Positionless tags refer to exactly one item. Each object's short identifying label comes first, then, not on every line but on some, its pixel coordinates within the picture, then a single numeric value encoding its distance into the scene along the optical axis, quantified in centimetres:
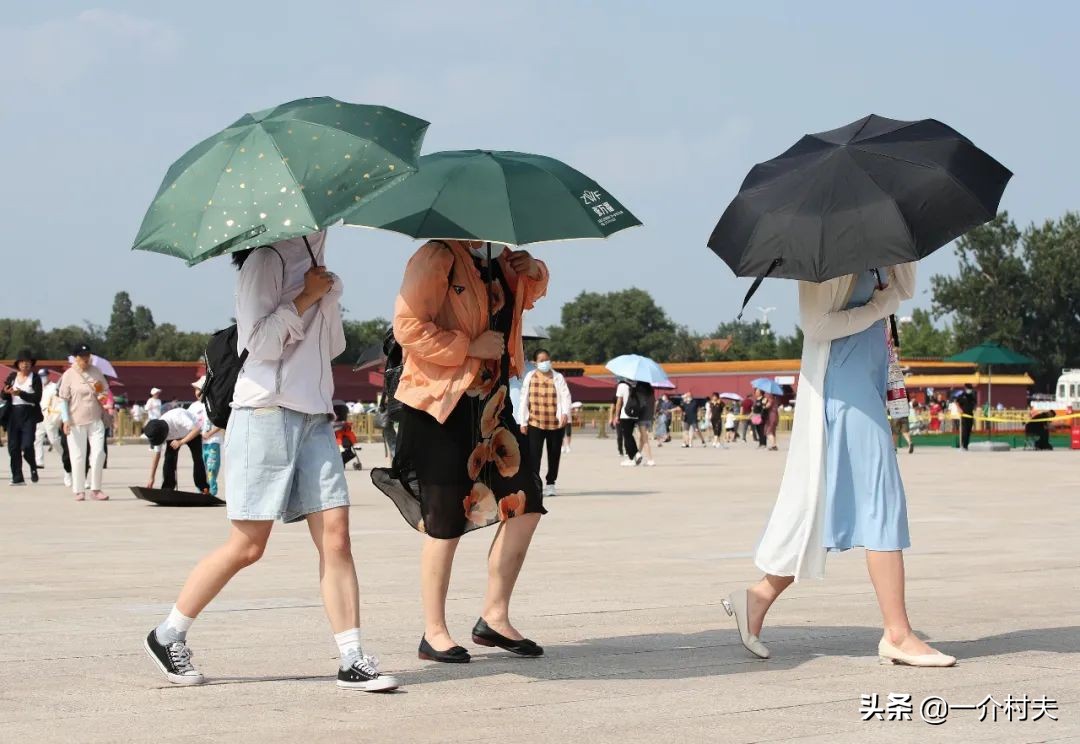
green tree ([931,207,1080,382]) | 9494
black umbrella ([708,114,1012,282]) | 633
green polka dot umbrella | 553
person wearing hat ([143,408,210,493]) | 1741
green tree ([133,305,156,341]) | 15075
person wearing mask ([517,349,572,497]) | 1753
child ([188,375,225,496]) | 1762
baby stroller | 2519
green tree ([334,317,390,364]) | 12006
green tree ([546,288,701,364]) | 13850
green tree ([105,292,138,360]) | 14038
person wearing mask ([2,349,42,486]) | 2061
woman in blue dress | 654
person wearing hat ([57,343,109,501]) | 1783
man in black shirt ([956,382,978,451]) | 3681
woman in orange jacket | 653
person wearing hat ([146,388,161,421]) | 3294
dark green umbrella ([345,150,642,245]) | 632
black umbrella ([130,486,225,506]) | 1745
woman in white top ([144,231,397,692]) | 588
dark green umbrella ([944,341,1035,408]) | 3906
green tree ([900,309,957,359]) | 12832
